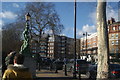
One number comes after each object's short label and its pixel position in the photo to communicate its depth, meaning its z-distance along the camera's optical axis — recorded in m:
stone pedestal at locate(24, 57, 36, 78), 8.35
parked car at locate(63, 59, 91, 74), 12.42
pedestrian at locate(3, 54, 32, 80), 2.15
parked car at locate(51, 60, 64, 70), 17.65
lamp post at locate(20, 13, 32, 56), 8.59
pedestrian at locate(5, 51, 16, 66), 5.02
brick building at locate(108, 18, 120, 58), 40.74
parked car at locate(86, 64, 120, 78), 9.31
